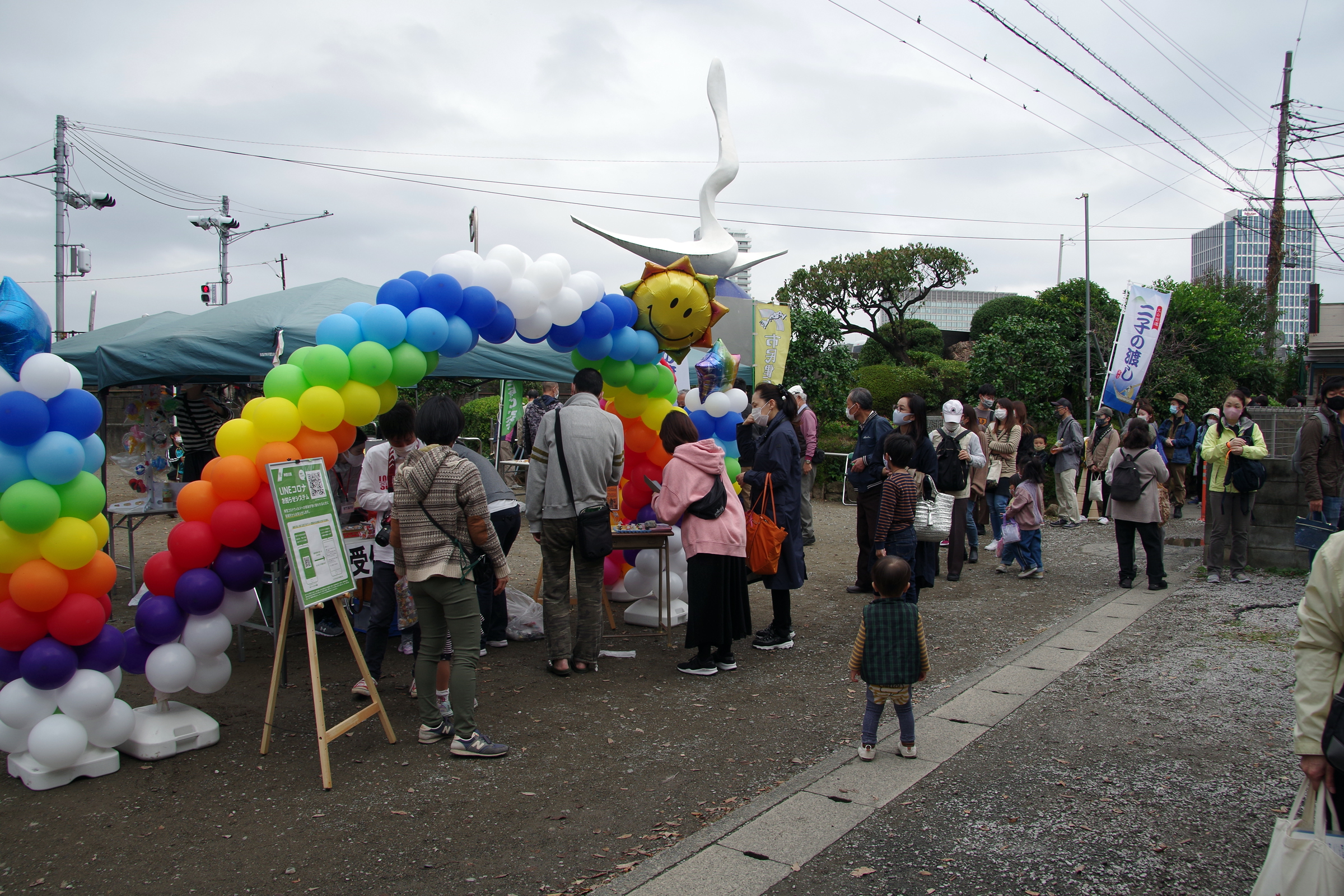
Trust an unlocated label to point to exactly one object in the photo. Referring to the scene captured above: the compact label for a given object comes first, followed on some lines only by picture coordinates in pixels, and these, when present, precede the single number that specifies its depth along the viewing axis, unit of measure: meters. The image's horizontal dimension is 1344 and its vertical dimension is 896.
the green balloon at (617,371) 6.59
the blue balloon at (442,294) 5.19
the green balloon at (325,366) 4.64
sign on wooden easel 4.10
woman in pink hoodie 5.48
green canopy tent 6.30
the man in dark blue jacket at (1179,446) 12.93
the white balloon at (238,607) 4.48
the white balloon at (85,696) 3.91
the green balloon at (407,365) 4.95
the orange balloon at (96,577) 3.95
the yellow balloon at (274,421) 4.53
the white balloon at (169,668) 4.21
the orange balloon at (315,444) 4.67
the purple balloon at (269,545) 4.57
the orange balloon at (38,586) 3.74
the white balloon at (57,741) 3.82
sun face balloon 6.52
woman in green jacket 8.09
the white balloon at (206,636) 4.32
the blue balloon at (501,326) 5.50
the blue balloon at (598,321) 6.12
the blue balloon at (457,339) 5.22
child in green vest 4.11
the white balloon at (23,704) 3.81
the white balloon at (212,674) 4.38
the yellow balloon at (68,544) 3.81
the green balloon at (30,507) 3.67
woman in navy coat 6.09
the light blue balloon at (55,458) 3.75
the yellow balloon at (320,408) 4.61
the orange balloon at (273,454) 4.46
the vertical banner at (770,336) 12.19
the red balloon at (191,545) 4.30
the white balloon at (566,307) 5.79
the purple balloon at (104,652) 4.04
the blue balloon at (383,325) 4.86
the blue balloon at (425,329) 5.00
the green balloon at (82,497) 3.90
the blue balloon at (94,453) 4.08
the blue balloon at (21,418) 3.67
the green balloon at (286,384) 4.62
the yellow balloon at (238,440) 4.50
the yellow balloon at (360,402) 4.80
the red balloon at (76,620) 3.87
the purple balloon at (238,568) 4.41
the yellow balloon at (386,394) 5.00
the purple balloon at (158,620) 4.24
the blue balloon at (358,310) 4.95
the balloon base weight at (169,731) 4.20
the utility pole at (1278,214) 21.77
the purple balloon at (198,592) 4.28
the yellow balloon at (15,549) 3.73
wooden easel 4.00
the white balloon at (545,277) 5.68
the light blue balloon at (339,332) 4.79
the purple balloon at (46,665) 3.80
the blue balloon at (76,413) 3.90
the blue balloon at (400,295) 5.11
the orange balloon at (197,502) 4.35
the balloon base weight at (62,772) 3.86
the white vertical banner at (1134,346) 12.08
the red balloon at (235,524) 4.35
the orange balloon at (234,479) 4.38
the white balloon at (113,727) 4.04
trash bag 6.52
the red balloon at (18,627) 3.77
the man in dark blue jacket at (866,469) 7.54
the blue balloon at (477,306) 5.32
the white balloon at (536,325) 5.74
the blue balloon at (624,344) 6.41
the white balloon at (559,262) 5.79
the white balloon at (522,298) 5.55
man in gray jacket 5.43
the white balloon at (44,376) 3.76
